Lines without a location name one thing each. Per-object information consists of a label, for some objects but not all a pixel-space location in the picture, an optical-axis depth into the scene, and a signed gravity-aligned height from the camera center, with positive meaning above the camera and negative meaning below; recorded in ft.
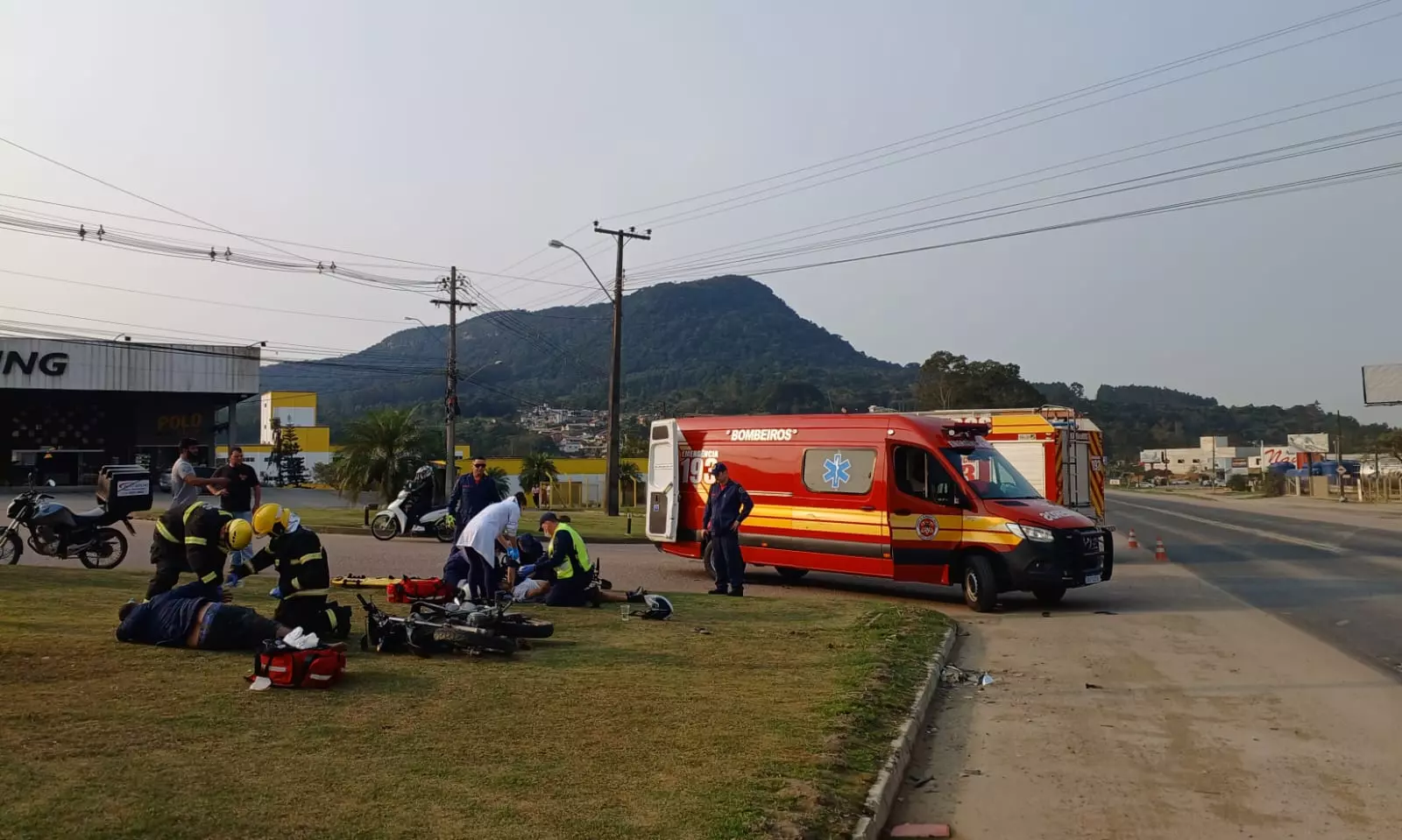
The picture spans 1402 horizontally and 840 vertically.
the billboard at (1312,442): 348.34 +5.09
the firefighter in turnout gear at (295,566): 27.71 -2.80
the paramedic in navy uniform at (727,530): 46.52 -3.18
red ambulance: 45.09 -2.45
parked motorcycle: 48.47 -3.00
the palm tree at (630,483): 170.71 -3.98
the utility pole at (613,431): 115.14 +3.04
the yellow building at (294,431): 268.00 +7.86
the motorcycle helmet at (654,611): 37.52 -5.44
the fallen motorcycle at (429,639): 28.32 -4.80
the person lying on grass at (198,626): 27.07 -4.28
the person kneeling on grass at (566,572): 39.45 -4.27
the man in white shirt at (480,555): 37.96 -3.47
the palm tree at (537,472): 169.68 -2.11
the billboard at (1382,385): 188.34 +12.86
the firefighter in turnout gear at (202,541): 29.96 -2.37
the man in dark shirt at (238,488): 45.68 -1.21
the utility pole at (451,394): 117.50 +7.52
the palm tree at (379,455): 101.86 +0.40
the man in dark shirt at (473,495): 49.16 -1.66
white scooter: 71.97 -4.19
